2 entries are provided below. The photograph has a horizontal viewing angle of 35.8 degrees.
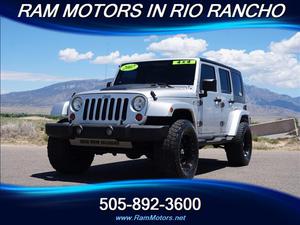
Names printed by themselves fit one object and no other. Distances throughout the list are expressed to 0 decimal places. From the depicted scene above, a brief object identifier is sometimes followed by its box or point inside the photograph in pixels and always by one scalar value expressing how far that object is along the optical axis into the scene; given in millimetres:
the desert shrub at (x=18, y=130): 16325
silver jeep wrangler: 6320
